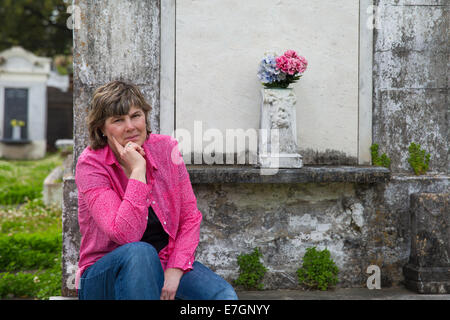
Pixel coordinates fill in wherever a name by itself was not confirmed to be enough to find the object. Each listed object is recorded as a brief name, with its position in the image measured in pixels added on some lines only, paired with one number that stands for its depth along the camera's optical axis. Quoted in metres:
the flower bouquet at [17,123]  16.12
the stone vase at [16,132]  16.33
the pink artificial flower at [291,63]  3.59
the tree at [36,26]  13.97
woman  2.22
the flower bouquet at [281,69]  3.59
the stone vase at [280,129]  3.69
